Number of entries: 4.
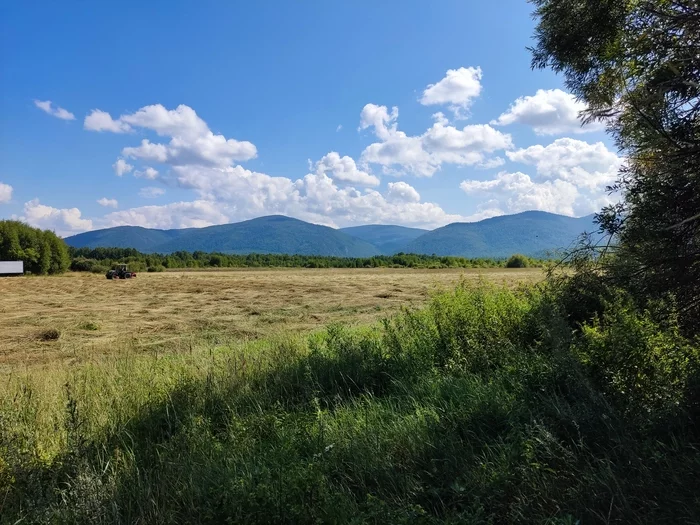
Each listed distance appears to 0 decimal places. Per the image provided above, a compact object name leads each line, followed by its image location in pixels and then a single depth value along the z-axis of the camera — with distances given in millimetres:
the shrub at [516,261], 89812
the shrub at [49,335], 15049
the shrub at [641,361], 3670
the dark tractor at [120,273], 56288
